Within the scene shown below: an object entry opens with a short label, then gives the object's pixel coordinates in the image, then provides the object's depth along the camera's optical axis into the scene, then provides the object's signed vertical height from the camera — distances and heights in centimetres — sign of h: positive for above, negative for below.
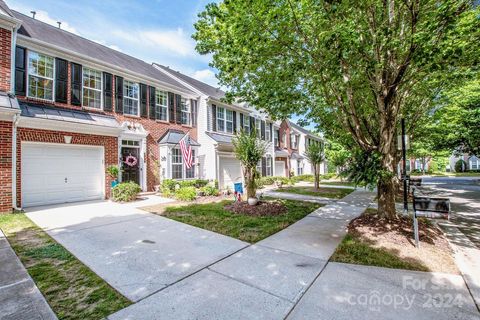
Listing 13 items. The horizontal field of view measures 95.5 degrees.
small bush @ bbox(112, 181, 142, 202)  941 -93
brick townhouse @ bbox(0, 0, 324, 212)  768 +238
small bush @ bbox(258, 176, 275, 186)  1812 -117
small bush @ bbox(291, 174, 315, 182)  2367 -138
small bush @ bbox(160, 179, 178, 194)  1171 -85
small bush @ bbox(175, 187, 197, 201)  1029 -120
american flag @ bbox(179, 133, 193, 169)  1224 +95
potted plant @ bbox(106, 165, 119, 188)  996 -6
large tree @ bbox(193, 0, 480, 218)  416 +266
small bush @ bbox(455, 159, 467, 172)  3897 -74
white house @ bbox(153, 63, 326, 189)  1464 +271
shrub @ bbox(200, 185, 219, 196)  1178 -123
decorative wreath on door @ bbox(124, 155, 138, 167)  1088 +46
